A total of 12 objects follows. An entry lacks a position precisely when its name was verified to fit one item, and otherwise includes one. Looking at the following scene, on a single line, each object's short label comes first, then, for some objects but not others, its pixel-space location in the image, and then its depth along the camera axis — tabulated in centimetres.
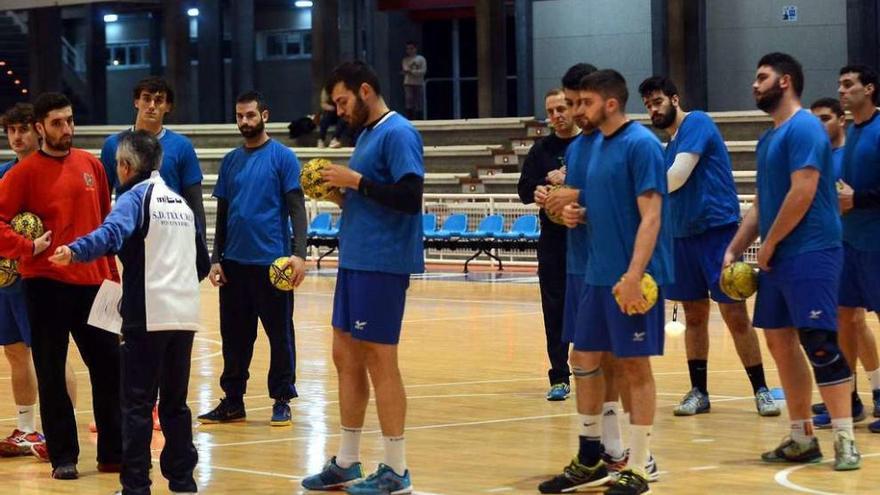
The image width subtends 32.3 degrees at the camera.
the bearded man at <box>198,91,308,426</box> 967
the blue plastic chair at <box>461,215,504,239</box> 2333
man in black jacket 1026
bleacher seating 2355
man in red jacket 791
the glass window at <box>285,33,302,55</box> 3888
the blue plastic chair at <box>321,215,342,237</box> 2419
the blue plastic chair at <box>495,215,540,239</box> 2277
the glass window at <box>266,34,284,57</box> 3914
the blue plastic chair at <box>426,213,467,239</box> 2362
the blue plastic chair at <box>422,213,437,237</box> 2395
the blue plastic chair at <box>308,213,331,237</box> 2433
